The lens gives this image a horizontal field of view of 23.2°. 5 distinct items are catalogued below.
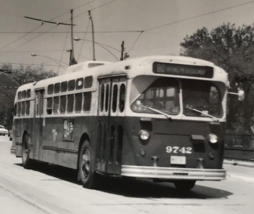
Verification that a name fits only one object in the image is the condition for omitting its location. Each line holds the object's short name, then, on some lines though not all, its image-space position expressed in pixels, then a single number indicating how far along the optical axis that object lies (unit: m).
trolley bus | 11.98
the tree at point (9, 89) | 102.06
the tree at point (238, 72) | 51.31
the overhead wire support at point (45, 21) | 31.47
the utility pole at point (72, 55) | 45.94
